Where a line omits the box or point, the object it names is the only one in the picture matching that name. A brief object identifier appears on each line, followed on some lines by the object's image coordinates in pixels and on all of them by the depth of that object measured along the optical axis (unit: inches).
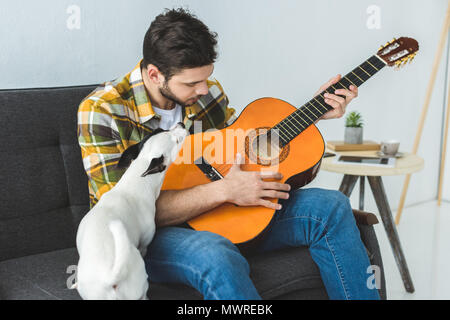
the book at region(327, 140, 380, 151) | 83.6
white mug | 80.2
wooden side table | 72.5
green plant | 85.3
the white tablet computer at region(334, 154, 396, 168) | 73.9
